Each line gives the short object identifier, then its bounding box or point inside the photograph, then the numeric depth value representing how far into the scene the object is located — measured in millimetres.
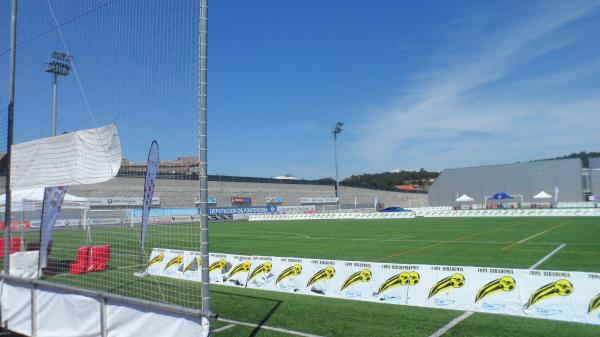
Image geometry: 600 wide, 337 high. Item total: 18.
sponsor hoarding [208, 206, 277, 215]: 48231
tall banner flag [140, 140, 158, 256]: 6477
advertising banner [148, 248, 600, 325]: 7266
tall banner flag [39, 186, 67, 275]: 9461
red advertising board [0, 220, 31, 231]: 25844
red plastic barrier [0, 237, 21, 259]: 14859
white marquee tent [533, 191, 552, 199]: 59906
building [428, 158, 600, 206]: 69375
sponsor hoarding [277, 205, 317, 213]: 59675
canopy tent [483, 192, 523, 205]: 61353
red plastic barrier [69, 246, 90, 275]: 12984
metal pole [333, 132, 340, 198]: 63125
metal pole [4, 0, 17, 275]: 8070
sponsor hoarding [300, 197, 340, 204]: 72062
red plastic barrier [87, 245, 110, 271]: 13281
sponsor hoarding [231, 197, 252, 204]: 62906
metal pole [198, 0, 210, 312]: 4668
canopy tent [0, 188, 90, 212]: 14719
